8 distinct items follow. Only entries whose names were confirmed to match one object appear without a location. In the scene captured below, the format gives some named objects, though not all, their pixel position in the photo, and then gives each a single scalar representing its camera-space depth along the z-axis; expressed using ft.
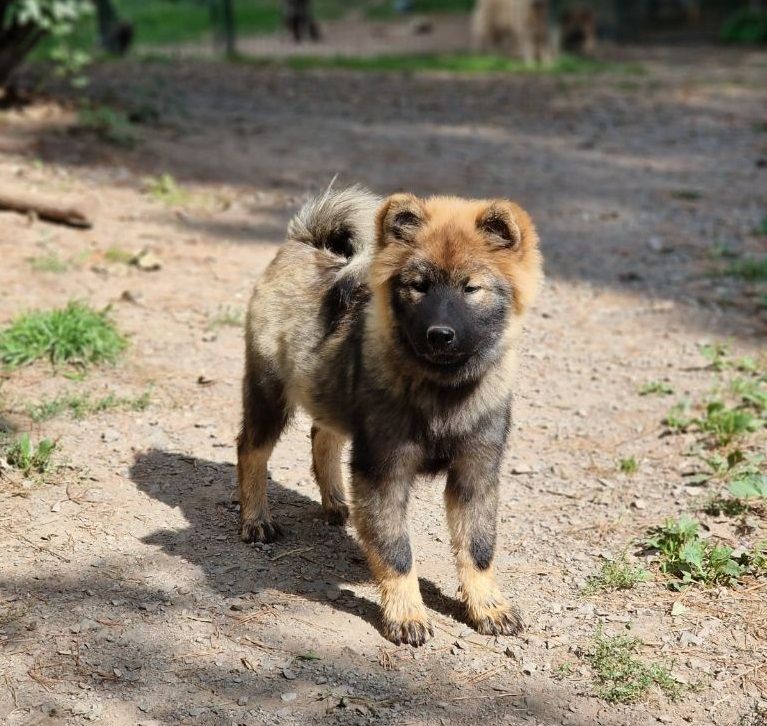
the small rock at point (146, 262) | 25.86
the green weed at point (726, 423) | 19.44
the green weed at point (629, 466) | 18.89
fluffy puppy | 13.44
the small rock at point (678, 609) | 14.98
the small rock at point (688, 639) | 14.37
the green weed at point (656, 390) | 21.63
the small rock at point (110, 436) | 18.97
